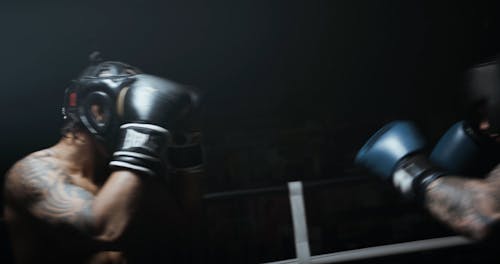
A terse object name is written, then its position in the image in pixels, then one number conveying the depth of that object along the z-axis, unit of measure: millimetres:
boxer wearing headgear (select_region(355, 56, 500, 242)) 1497
